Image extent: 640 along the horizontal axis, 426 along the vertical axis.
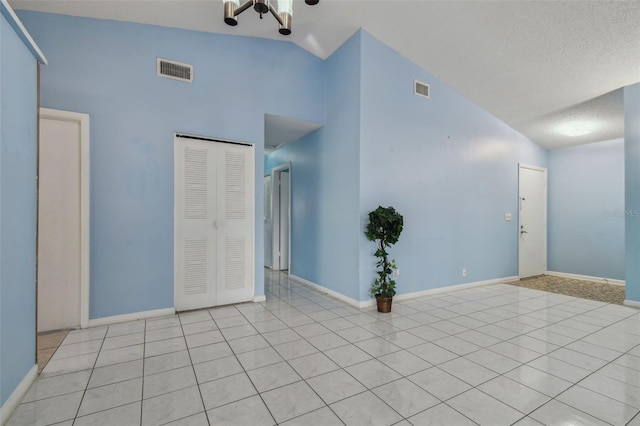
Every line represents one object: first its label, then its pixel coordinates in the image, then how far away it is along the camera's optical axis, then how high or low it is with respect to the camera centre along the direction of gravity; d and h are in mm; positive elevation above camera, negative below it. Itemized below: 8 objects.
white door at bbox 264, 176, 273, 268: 6682 -309
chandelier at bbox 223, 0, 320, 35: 2652 +1819
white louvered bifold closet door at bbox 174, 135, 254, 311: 3711 -120
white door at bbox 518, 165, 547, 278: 5932 -137
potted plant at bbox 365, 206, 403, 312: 3670 -290
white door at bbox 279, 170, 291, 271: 6422 -114
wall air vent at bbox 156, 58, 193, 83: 3565 +1775
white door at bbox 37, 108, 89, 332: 3094 -75
